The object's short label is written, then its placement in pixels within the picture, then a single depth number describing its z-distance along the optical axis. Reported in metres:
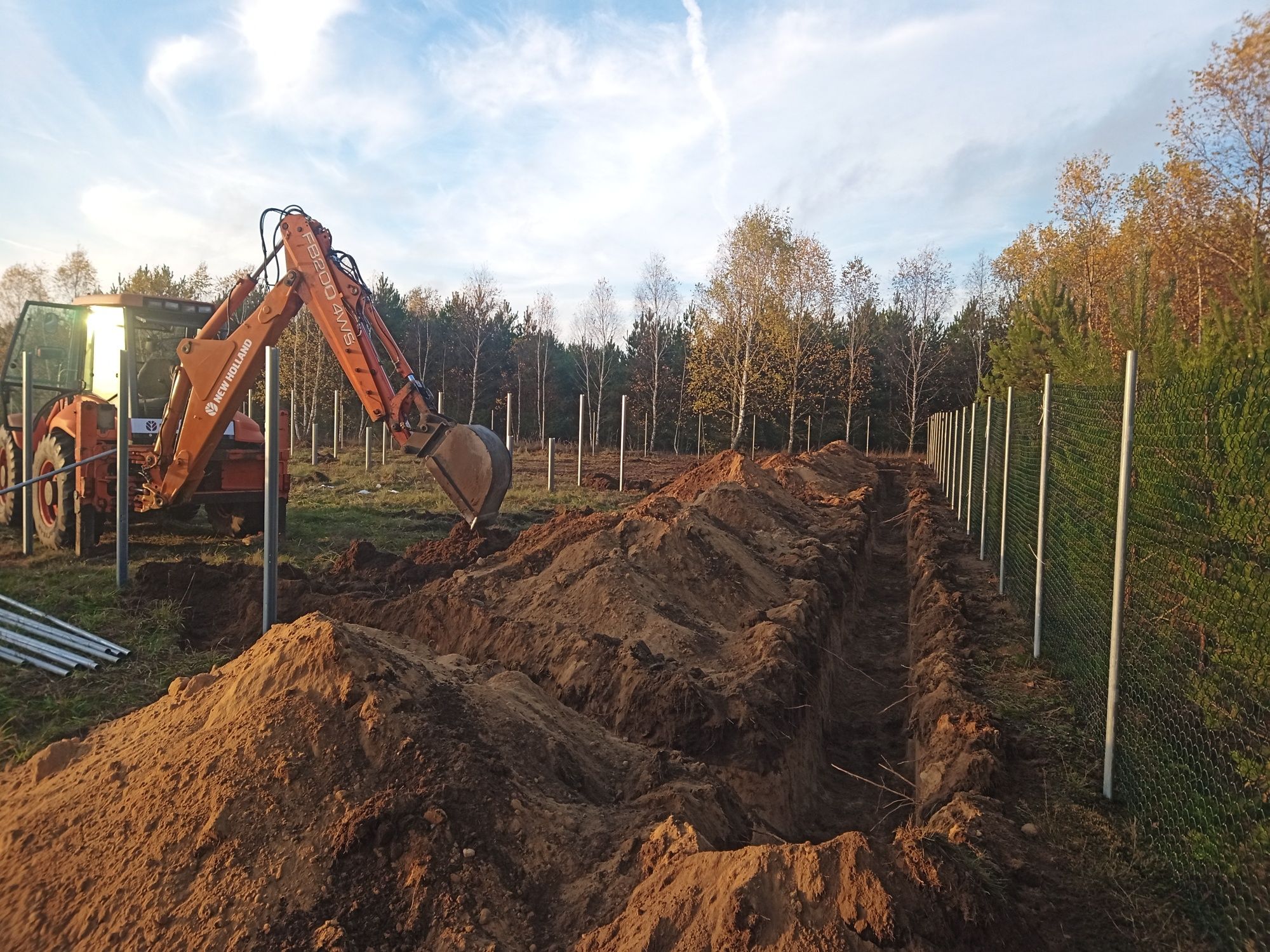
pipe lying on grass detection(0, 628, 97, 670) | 6.12
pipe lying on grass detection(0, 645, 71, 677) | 5.96
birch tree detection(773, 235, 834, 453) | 35.28
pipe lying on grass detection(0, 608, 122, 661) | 6.37
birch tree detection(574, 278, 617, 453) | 40.47
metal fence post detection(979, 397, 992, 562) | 11.29
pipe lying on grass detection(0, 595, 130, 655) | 6.47
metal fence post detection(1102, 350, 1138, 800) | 4.45
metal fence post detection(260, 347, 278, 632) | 5.97
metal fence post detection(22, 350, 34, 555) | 9.32
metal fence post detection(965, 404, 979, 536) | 13.35
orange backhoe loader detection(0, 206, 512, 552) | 9.55
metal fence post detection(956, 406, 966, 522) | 15.57
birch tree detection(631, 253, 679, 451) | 40.00
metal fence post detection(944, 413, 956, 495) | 18.34
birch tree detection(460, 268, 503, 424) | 39.94
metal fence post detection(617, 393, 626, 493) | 19.62
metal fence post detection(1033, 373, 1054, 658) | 6.91
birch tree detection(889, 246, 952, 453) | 40.88
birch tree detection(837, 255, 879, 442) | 39.31
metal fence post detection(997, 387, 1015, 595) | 9.38
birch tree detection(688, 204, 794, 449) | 34.81
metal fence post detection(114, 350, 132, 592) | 8.23
